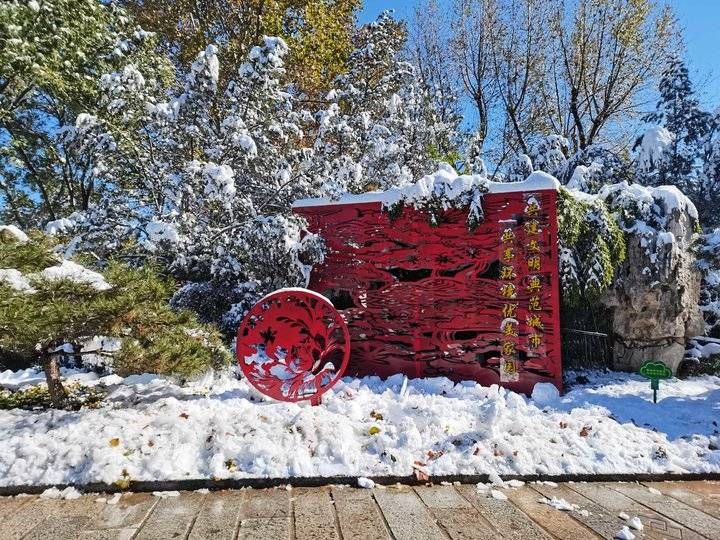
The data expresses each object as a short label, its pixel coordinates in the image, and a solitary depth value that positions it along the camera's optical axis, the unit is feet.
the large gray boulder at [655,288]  16.52
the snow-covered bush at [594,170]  23.90
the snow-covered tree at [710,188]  23.11
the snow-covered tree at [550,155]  29.32
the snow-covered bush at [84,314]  9.40
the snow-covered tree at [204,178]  17.16
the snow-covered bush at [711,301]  18.37
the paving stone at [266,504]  7.75
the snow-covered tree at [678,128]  25.25
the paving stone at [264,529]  7.05
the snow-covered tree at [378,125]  21.88
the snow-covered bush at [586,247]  15.72
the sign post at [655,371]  12.38
